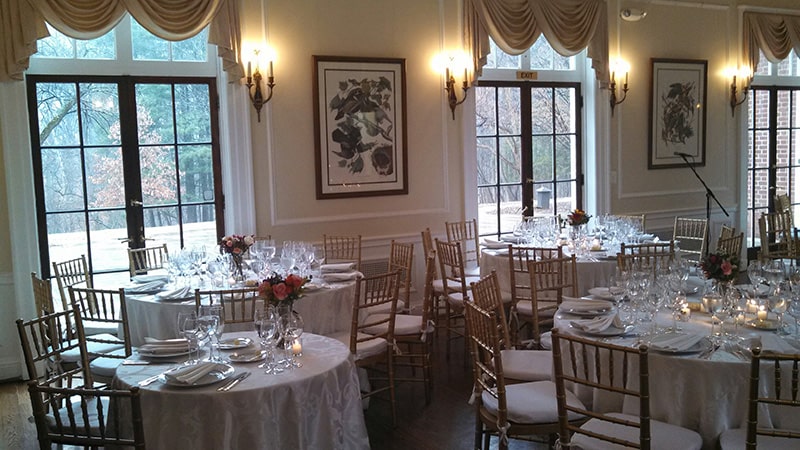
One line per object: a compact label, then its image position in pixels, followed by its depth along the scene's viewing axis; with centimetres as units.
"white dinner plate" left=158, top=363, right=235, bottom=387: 307
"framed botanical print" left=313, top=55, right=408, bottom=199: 717
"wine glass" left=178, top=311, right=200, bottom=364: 327
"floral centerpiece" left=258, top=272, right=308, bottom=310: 341
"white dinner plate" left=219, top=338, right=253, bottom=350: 357
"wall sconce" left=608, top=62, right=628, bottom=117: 883
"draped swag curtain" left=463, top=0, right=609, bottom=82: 776
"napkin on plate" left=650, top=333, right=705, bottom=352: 331
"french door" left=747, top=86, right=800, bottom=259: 1046
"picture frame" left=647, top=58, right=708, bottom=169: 922
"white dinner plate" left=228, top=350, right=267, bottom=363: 339
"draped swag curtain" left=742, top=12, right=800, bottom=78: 984
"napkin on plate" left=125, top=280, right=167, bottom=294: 516
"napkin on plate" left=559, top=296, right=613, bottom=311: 412
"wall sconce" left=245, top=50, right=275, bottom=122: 673
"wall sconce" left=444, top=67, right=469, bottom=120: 771
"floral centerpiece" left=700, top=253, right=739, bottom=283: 398
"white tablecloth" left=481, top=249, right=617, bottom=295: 597
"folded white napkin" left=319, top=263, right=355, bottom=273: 563
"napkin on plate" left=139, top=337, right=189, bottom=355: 349
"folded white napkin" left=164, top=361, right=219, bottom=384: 308
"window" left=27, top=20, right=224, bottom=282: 636
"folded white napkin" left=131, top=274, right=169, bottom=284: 552
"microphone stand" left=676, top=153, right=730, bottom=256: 944
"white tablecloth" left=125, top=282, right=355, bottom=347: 484
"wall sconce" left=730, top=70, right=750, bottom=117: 979
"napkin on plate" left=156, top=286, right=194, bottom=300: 491
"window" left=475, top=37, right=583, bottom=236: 834
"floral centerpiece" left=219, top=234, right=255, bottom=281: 525
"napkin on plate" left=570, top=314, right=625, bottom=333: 370
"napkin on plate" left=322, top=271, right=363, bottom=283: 537
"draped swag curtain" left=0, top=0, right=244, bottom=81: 580
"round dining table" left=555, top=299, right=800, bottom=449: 317
